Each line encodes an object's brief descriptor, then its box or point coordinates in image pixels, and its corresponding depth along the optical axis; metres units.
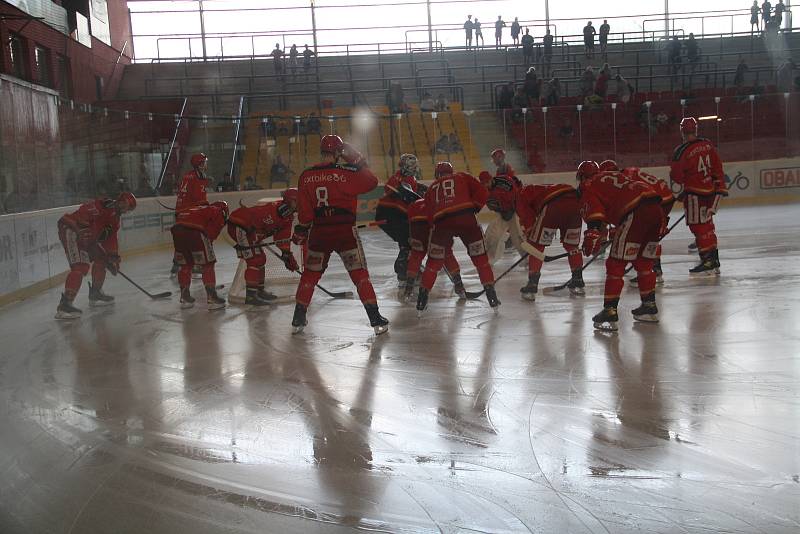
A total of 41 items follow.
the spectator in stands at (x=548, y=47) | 24.91
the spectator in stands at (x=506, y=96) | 19.27
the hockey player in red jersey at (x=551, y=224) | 8.12
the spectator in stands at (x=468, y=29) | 26.30
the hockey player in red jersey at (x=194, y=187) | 10.33
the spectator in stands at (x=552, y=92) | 19.48
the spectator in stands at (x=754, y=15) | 26.00
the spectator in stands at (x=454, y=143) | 17.77
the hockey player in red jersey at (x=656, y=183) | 6.44
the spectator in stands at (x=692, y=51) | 24.05
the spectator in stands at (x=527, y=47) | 24.91
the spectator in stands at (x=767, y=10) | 25.88
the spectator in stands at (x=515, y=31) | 26.31
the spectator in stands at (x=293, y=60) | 24.69
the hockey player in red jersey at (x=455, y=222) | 7.42
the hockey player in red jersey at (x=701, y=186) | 9.15
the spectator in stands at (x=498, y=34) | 26.45
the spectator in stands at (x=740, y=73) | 20.81
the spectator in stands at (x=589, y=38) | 25.23
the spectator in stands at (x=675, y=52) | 24.06
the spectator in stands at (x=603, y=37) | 25.53
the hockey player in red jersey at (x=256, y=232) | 8.19
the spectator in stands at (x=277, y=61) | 24.34
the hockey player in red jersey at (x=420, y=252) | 8.32
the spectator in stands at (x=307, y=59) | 24.58
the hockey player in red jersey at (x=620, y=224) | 6.31
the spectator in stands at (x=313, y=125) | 17.52
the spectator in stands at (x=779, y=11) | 25.66
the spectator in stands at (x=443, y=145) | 17.64
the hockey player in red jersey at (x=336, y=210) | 6.53
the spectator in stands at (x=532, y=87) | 19.59
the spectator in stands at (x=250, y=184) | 17.12
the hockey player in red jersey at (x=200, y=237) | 8.46
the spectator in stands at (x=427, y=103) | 19.97
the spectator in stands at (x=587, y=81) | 20.43
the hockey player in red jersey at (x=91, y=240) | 8.47
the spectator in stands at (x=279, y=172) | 17.17
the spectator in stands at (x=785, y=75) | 19.36
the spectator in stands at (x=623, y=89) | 19.27
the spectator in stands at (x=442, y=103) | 19.83
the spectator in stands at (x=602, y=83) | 19.92
